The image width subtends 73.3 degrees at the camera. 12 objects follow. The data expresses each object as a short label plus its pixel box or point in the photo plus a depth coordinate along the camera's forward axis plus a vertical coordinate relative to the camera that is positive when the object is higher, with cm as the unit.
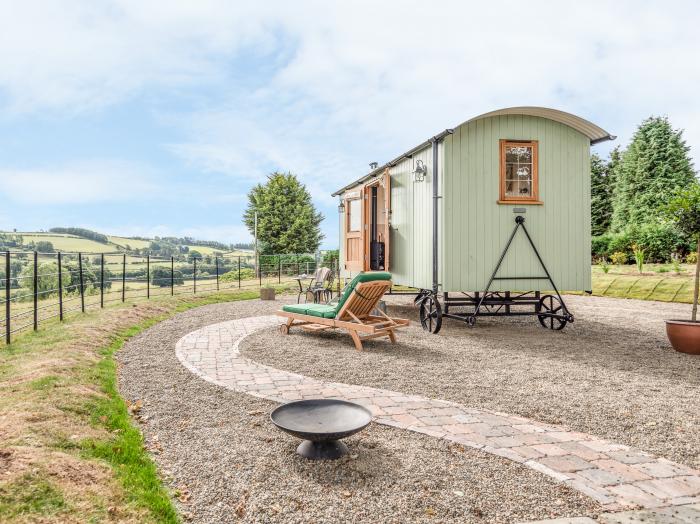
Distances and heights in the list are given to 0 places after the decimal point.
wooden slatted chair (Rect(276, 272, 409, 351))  676 -77
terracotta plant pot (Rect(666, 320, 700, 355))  636 -97
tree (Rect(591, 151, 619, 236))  3288 +506
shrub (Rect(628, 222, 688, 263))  1827 +88
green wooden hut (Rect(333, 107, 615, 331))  790 +102
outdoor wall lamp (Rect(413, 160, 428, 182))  852 +168
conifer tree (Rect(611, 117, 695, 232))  2731 +566
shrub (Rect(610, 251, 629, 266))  1911 +26
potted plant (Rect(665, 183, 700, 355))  639 +53
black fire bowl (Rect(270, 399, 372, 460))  290 -105
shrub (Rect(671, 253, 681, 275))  1467 +10
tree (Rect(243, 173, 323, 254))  3441 +336
